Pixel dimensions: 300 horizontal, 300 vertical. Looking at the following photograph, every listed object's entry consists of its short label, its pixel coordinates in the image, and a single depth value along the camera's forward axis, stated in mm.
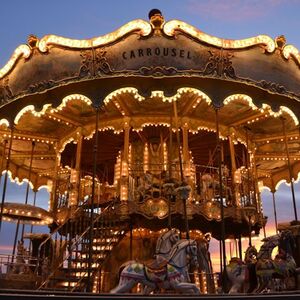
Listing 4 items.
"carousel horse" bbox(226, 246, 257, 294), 9984
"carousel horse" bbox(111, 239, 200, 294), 7926
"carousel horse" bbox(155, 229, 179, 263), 8384
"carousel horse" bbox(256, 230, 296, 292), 9578
